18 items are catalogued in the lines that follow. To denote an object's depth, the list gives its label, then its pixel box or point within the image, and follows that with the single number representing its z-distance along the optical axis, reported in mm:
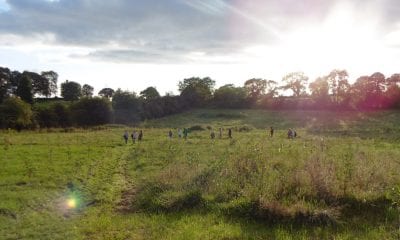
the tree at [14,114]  70438
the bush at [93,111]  88375
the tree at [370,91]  91438
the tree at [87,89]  137375
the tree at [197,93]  111969
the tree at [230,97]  108875
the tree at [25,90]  96688
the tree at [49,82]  123312
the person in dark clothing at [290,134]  44462
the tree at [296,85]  114625
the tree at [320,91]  96100
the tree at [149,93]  126438
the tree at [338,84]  96188
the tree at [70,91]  119688
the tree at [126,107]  96375
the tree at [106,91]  144500
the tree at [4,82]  102062
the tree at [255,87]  114656
